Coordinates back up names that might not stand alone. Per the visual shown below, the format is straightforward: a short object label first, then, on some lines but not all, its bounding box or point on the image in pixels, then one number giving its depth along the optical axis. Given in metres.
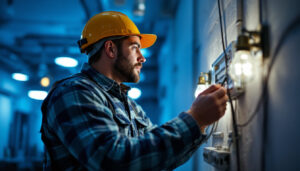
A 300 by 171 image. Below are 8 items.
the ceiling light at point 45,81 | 5.63
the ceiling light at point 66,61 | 4.63
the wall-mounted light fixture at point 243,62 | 0.80
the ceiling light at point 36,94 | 5.50
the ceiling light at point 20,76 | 6.06
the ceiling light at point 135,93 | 6.76
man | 0.84
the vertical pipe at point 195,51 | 1.96
